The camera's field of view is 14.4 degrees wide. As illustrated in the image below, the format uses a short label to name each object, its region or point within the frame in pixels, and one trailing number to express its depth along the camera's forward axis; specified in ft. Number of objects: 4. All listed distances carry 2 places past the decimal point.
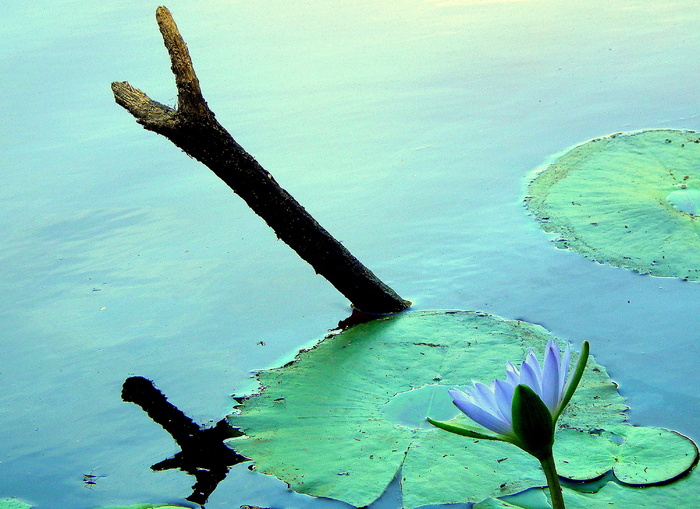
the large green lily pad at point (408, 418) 7.39
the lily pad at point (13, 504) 7.52
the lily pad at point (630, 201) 8.36
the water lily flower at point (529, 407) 6.73
